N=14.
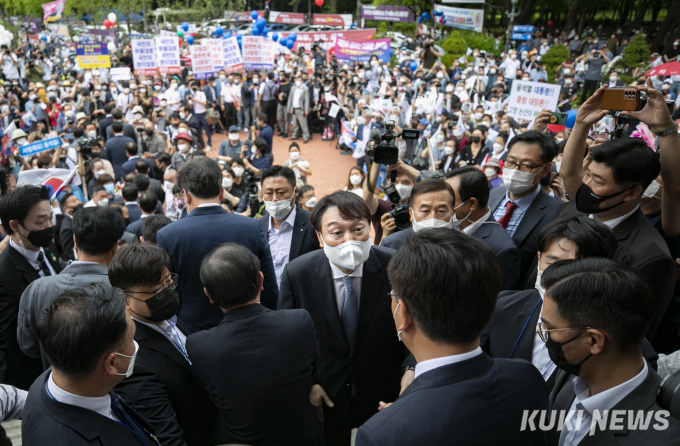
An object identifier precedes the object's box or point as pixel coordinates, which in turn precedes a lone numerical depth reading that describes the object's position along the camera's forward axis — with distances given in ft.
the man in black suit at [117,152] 31.65
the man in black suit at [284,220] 14.35
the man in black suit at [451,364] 4.98
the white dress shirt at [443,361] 5.39
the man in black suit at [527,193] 12.92
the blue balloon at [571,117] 23.64
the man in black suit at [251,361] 7.69
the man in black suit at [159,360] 7.25
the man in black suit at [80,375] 5.75
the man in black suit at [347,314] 9.36
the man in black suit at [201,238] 11.65
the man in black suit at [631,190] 9.70
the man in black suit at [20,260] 11.07
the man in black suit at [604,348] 5.87
